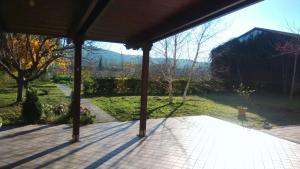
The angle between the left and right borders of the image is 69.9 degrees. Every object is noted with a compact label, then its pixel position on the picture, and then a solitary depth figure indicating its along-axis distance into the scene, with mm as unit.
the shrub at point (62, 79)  22702
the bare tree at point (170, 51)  10894
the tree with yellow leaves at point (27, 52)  8544
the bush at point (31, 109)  6463
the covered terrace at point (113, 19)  3070
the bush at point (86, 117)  6709
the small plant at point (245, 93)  11302
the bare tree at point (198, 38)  10900
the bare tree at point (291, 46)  12483
